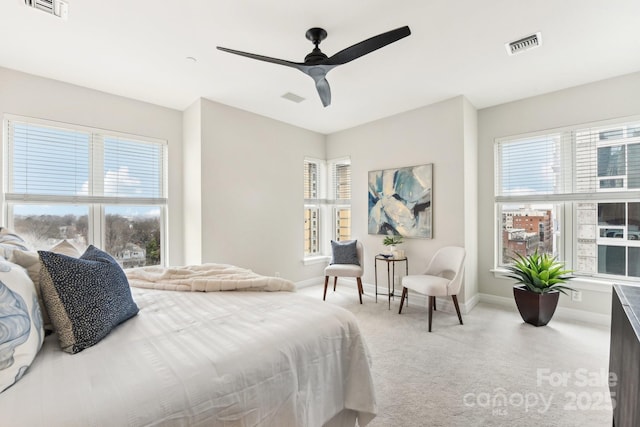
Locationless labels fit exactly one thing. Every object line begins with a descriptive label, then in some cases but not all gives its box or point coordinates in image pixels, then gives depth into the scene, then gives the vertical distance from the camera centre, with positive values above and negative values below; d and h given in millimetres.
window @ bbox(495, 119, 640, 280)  3137 +172
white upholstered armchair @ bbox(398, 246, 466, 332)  3098 -804
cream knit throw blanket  1993 -500
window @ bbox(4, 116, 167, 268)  2934 +289
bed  863 -579
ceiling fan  1900 +1176
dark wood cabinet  1006 -633
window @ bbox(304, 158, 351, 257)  5160 +151
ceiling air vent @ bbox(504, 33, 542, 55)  2391 +1482
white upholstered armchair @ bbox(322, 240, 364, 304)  4066 -765
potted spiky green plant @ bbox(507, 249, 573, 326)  3082 -890
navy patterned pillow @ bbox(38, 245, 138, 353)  1166 -389
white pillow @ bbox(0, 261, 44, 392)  912 -402
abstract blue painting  3883 +153
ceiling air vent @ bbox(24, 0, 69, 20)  1973 +1495
